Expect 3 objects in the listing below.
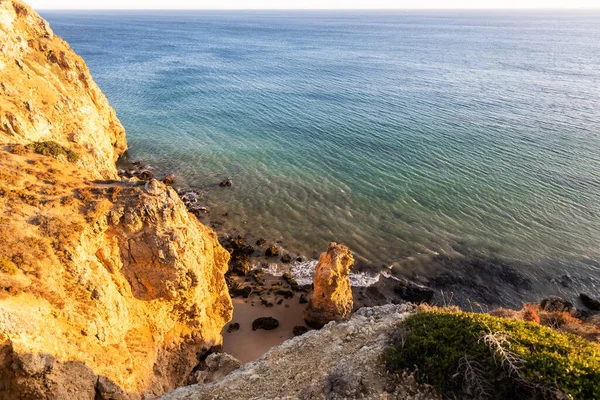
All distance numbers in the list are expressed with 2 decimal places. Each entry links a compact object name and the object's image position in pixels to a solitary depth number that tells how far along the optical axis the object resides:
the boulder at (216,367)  19.42
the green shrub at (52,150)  21.47
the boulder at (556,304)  26.34
